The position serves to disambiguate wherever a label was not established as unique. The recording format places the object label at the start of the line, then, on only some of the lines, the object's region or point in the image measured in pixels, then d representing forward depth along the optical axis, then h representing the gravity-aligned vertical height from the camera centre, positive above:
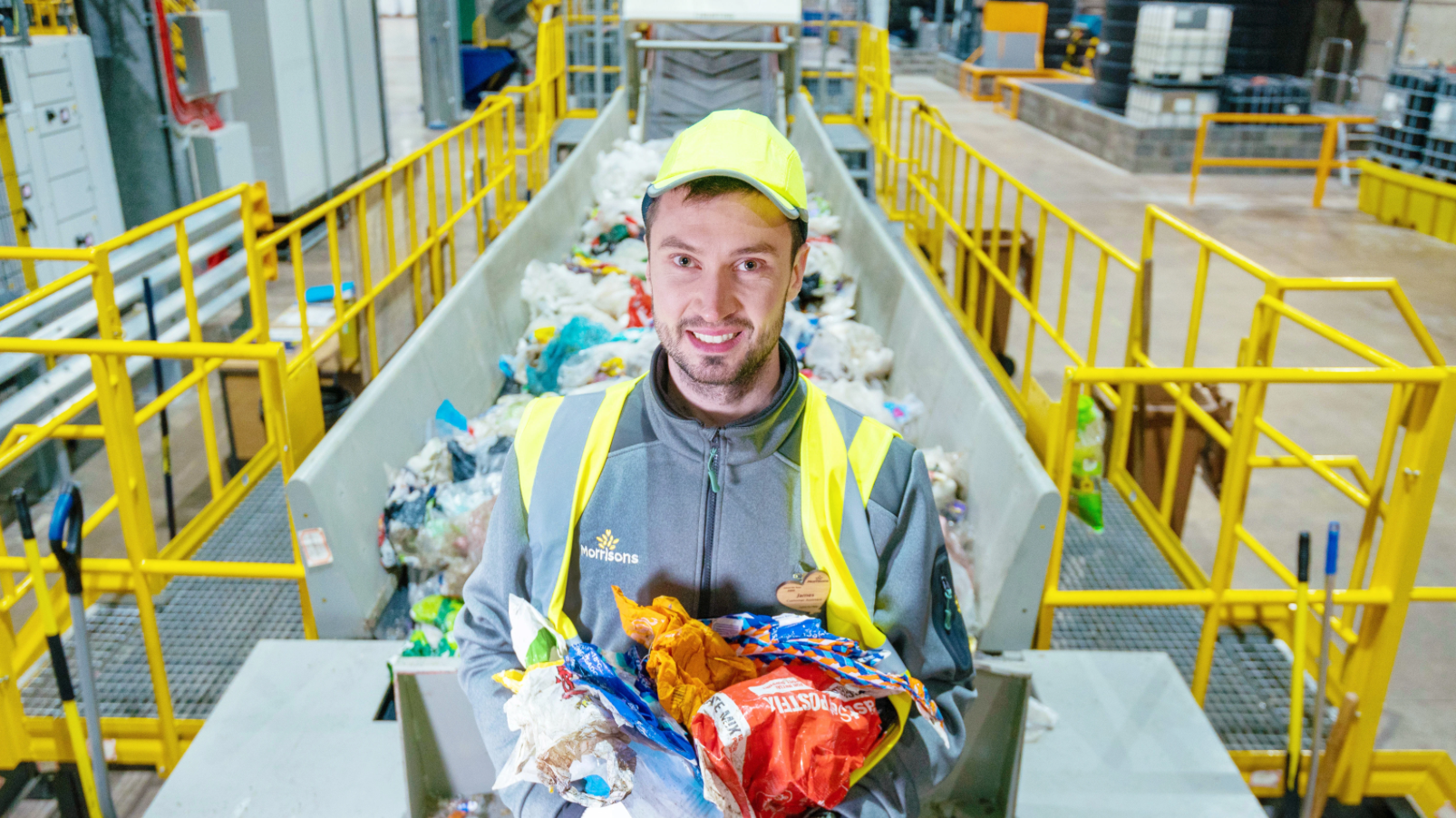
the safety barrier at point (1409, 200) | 11.23 -1.61
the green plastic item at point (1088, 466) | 4.11 -1.65
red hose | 7.16 -0.51
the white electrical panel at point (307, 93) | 9.25 -0.55
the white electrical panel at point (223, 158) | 7.85 -0.92
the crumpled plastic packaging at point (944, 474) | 3.84 -1.55
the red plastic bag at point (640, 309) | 5.73 -1.44
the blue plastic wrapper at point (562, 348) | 5.11 -1.47
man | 1.63 -0.74
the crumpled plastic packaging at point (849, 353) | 5.16 -1.51
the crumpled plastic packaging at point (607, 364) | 4.81 -1.45
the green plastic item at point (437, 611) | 3.36 -1.79
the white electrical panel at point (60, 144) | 5.95 -0.66
